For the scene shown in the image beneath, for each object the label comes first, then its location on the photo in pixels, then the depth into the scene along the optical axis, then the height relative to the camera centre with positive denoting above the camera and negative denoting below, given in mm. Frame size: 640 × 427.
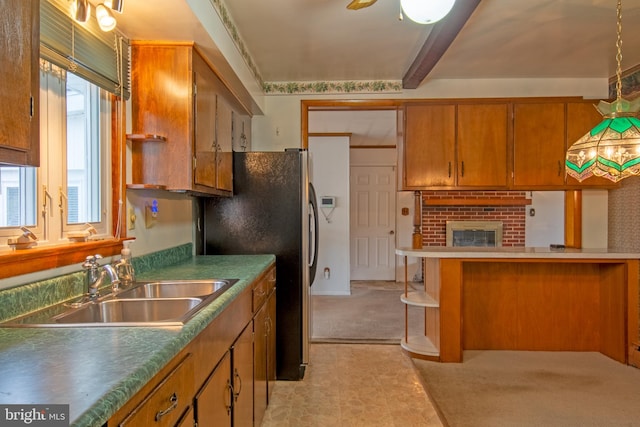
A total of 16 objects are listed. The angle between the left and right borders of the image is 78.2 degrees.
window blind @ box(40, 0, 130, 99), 1427 +668
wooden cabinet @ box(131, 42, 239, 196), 2020 +497
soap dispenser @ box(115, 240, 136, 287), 1729 -261
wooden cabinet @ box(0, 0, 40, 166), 898 +306
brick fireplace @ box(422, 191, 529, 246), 5706 -7
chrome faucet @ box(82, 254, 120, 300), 1543 -258
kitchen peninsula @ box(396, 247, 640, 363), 3256 -804
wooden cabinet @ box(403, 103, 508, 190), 3549 +575
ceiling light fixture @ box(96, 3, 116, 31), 1438 +706
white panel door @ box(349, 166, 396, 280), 6867 -203
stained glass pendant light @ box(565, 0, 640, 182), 2234 +394
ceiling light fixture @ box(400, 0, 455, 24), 1775 +929
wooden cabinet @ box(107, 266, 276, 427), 938 -555
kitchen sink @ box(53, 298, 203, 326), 1490 -395
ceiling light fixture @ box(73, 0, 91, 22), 1332 +679
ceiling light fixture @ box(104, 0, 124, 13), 1350 +707
